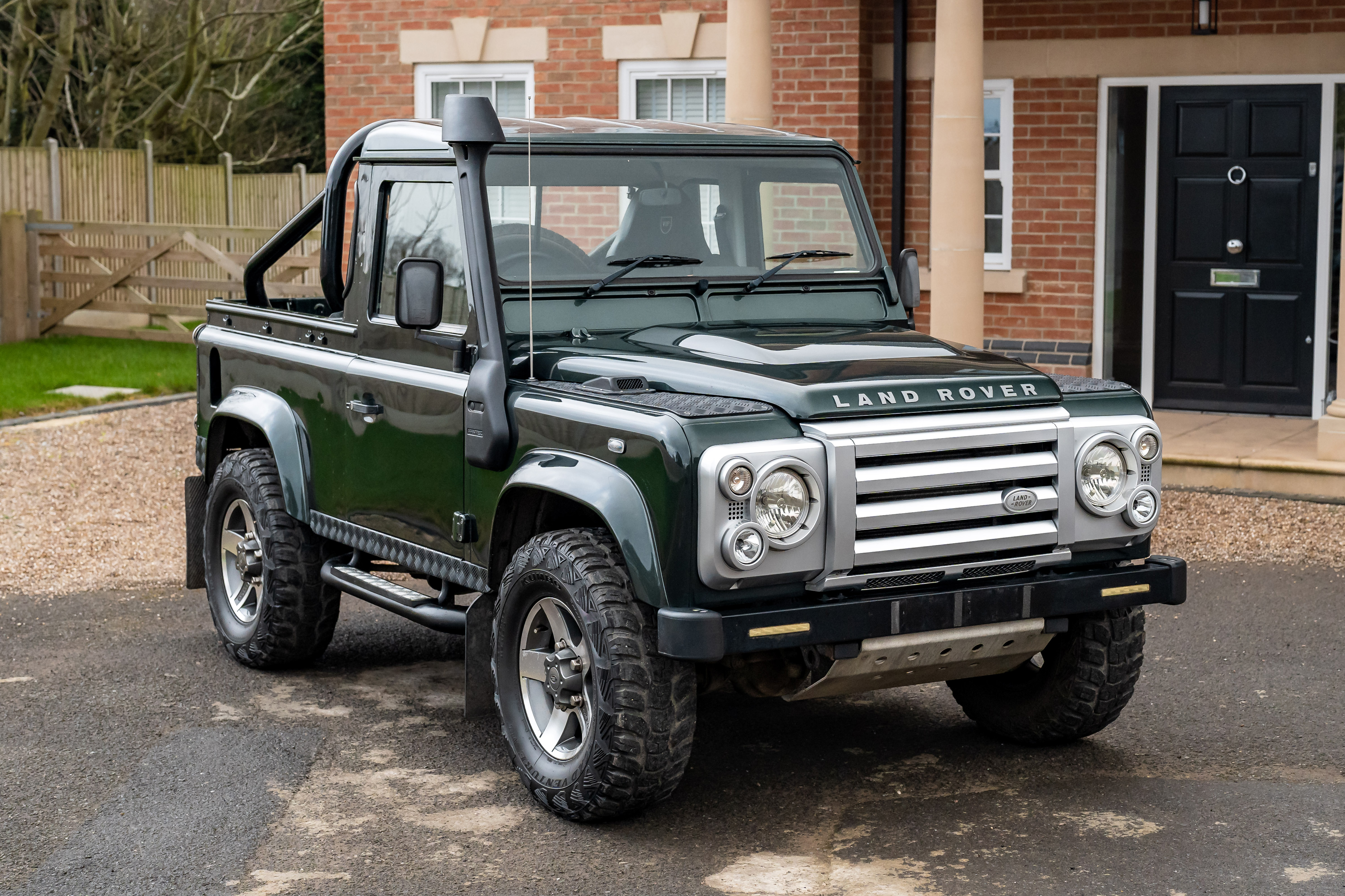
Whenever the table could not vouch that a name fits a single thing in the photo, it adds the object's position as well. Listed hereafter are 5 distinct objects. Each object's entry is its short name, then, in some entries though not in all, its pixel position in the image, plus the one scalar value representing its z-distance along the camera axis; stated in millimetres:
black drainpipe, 12570
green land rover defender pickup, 4562
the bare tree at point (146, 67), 23016
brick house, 11852
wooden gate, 18156
